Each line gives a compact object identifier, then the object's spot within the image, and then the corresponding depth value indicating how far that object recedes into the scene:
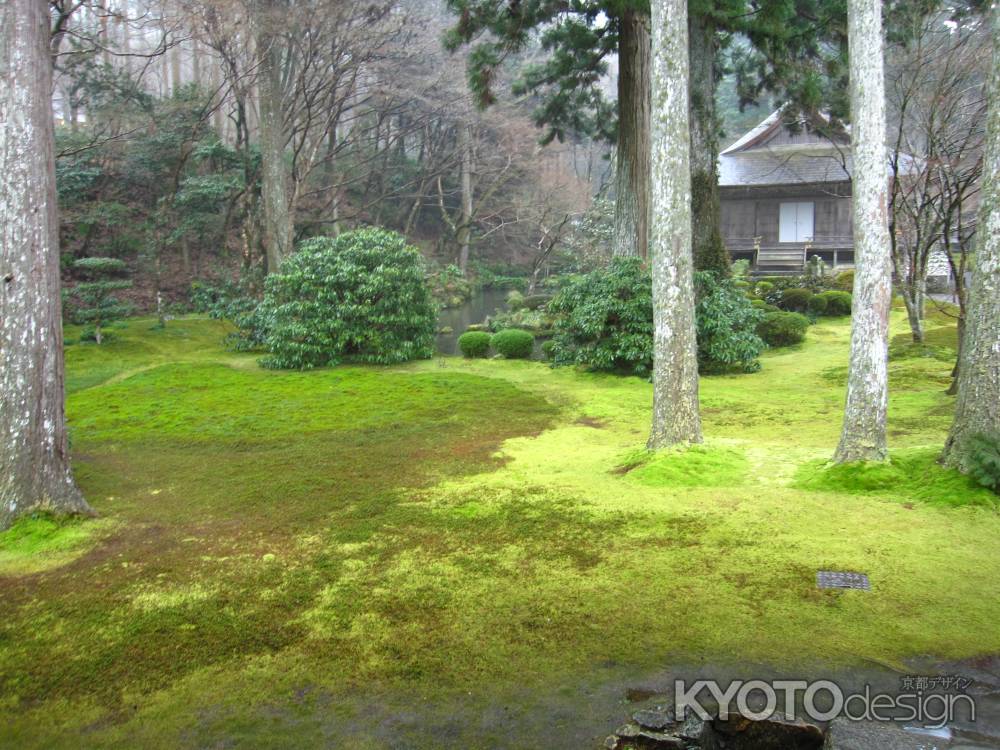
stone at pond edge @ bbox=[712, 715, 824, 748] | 3.32
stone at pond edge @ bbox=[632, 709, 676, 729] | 3.33
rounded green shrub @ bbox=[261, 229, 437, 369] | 13.94
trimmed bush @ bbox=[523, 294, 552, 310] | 21.97
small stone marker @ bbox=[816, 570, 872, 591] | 4.60
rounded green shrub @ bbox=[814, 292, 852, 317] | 19.11
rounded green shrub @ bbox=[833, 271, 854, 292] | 21.75
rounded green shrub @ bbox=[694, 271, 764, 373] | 12.22
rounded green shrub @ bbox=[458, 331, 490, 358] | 15.05
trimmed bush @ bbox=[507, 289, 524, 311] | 22.28
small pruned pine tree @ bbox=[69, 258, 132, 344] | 14.70
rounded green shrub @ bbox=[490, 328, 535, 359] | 14.64
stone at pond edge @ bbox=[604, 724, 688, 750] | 3.25
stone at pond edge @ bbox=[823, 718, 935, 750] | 3.15
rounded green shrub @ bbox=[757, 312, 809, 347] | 15.23
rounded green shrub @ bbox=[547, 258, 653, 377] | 12.08
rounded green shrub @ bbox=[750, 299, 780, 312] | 18.13
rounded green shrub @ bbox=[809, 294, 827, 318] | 19.20
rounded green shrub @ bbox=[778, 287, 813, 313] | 19.55
